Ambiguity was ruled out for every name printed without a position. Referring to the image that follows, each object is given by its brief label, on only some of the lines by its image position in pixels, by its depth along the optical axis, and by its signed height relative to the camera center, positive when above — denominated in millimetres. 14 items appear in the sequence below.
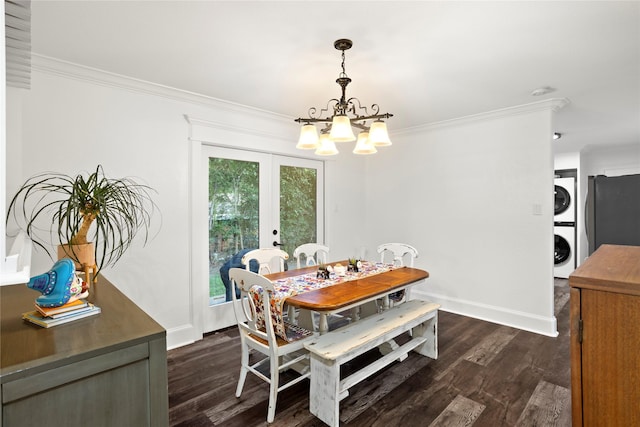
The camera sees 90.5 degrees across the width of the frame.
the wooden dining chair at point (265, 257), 2656 -366
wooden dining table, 1930 -527
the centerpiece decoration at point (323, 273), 2551 -473
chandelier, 1975 +556
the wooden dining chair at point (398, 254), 2989 -403
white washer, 5438 -633
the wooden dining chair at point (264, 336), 1847 -792
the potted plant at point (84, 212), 1602 +26
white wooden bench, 1828 -828
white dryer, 5422 +250
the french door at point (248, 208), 3221 +88
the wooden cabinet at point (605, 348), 835 -369
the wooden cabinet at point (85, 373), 806 -434
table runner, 1934 -514
